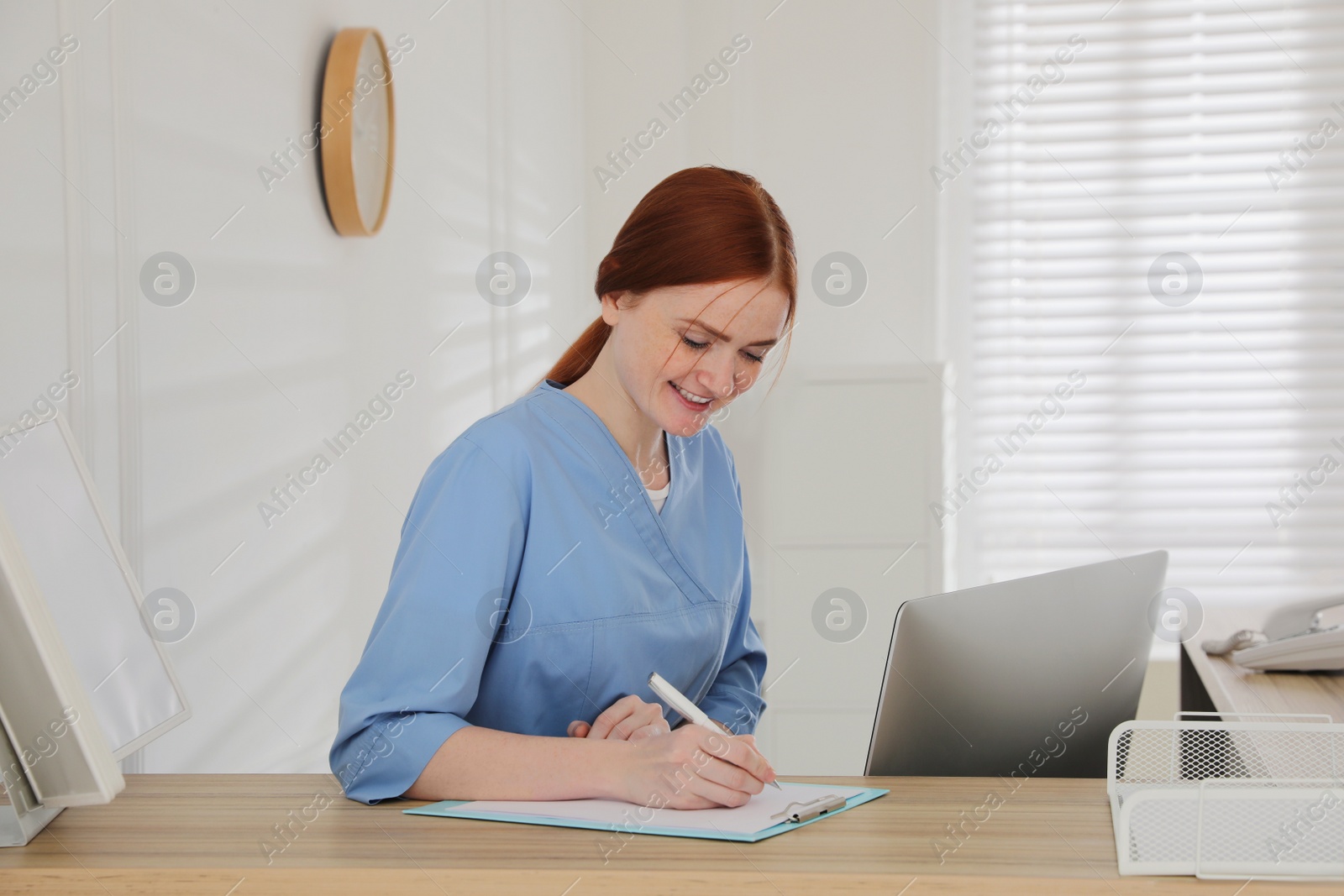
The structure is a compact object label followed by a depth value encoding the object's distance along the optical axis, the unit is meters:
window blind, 3.61
